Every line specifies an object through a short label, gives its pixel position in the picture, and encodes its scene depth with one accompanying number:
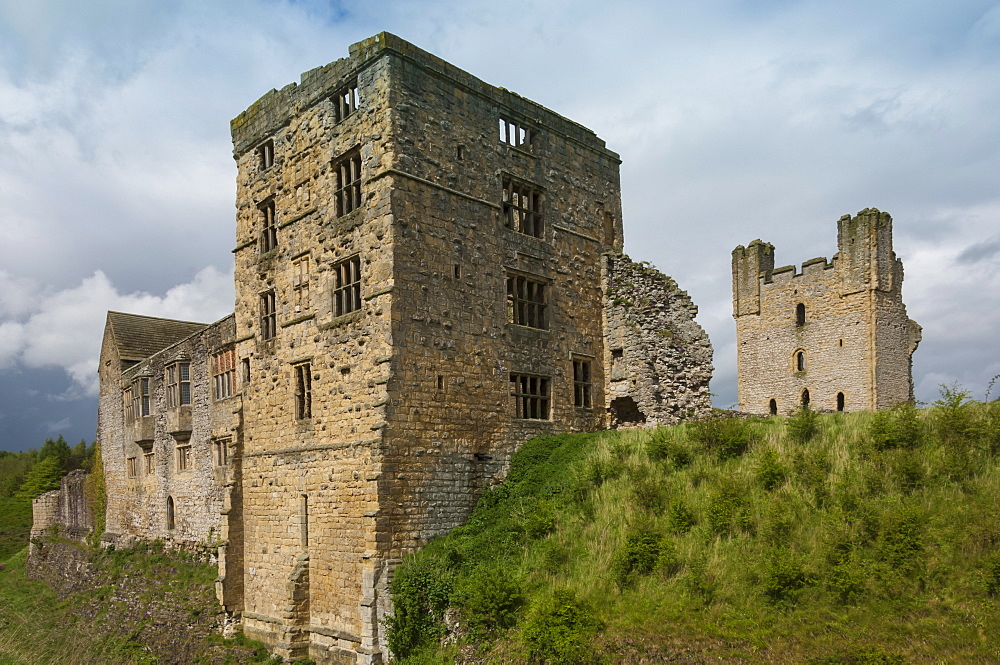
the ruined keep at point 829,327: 36.78
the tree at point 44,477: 54.25
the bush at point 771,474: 15.23
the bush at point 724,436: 16.95
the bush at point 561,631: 12.67
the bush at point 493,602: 14.66
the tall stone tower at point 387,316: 17.34
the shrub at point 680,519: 15.03
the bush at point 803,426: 16.66
